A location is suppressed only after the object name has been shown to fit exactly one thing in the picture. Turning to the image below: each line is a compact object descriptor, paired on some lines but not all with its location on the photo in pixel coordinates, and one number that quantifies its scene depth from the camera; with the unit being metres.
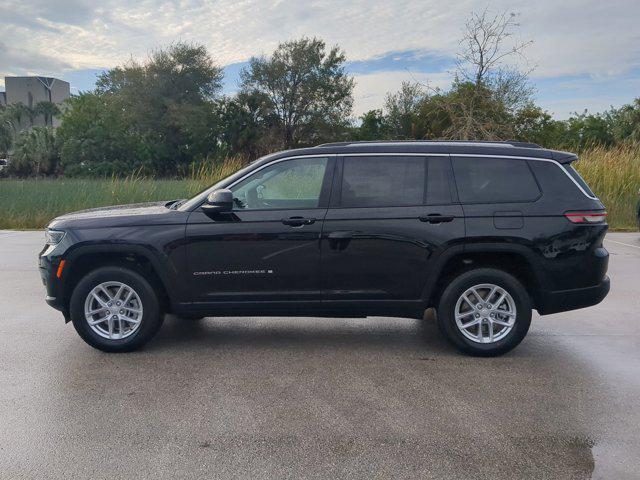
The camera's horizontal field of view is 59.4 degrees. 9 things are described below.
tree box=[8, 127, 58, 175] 58.44
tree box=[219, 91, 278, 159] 59.12
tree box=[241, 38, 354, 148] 61.22
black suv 4.94
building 121.88
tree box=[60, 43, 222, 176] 56.53
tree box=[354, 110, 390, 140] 65.19
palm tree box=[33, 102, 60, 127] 104.38
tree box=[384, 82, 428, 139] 60.59
